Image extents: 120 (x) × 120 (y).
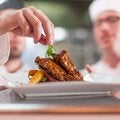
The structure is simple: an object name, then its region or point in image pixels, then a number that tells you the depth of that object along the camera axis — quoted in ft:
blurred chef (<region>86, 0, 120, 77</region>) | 5.44
